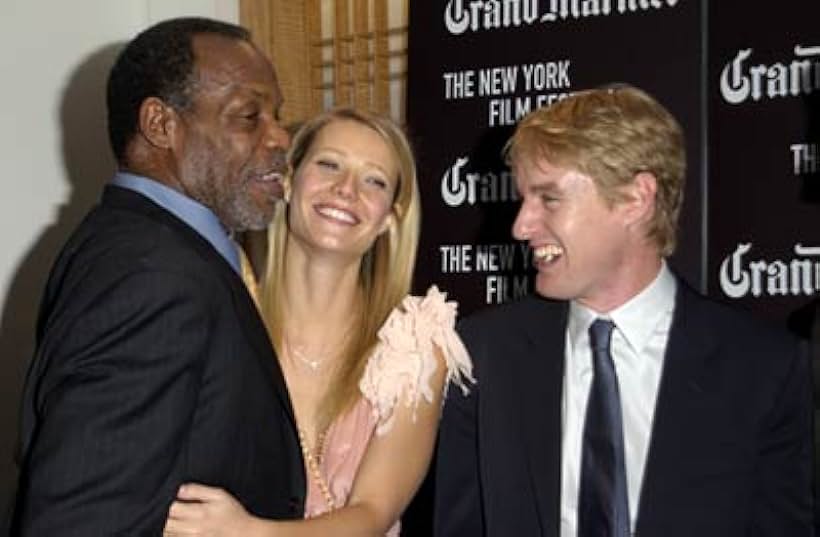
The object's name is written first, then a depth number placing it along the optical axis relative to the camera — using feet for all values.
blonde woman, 7.88
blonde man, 7.67
